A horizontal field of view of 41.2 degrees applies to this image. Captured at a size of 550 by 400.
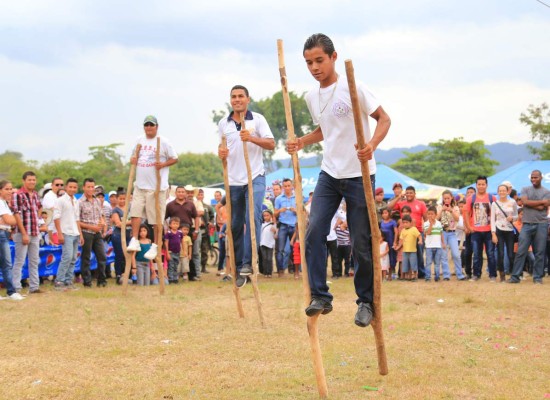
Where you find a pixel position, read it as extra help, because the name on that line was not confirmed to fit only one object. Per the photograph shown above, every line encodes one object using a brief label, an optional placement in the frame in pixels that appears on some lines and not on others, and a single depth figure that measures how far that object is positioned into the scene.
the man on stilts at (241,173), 10.36
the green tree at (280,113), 92.81
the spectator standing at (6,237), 13.12
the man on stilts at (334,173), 6.65
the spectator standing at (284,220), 18.56
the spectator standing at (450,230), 17.45
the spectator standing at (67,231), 14.91
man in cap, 13.51
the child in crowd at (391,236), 17.91
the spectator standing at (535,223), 16.14
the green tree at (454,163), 68.75
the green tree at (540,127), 56.41
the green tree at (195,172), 99.12
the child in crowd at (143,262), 16.27
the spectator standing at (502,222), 16.72
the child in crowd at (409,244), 17.33
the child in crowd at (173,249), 17.05
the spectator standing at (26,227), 13.76
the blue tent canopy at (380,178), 35.59
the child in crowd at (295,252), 18.30
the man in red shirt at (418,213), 17.77
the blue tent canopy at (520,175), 29.28
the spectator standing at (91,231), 15.46
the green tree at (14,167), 65.75
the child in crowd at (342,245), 18.27
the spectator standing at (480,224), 17.22
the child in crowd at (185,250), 17.41
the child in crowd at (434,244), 17.22
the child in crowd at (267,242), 18.56
